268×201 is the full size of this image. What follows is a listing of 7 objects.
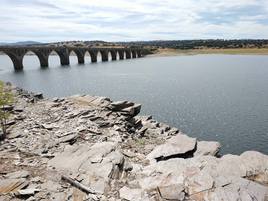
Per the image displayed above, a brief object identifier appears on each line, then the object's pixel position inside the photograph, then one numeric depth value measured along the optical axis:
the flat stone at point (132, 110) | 20.19
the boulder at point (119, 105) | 20.63
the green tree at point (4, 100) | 16.39
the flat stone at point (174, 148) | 14.07
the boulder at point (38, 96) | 29.50
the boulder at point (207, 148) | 15.77
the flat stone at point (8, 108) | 21.60
